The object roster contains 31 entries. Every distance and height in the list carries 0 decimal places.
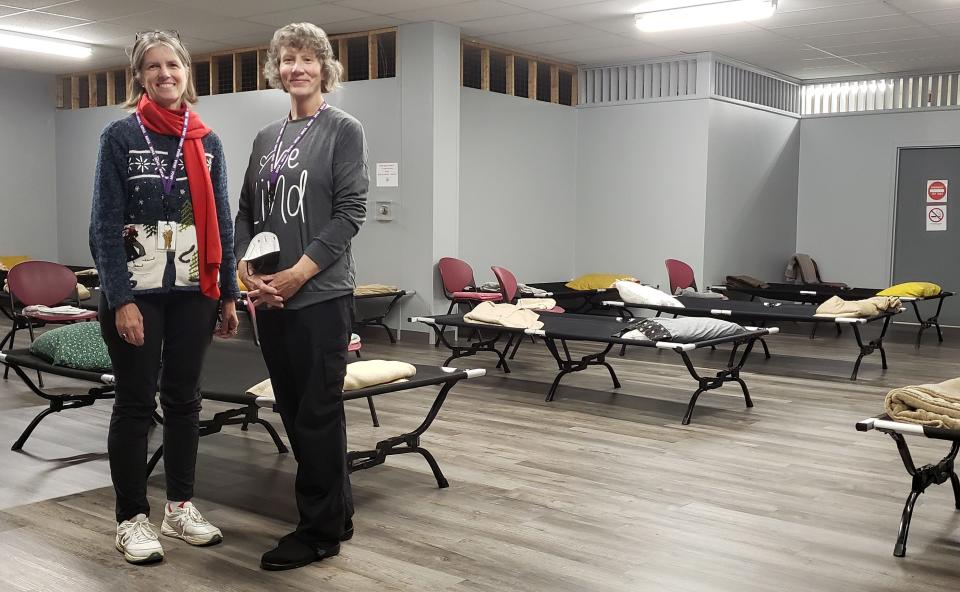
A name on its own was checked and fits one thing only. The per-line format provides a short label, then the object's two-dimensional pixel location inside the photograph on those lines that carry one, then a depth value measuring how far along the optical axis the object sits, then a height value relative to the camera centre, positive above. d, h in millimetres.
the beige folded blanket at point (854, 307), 6617 -622
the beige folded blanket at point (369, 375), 3564 -626
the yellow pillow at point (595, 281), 9367 -639
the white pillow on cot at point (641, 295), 7297 -603
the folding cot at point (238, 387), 3598 -683
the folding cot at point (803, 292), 9414 -731
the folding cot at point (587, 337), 5305 -714
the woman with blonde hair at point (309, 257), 2725 -120
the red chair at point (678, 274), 8836 -523
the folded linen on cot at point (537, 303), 7215 -671
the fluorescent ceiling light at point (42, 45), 8992 +1697
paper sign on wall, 8398 +389
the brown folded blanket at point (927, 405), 3008 -608
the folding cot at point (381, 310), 8062 -834
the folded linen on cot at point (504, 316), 6016 -650
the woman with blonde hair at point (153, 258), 2697 -129
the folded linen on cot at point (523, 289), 8375 -656
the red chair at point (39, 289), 6496 -551
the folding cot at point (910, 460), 2979 -827
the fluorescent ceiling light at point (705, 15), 7250 +1655
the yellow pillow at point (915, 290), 8520 -630
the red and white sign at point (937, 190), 10312 +357
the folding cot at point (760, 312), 6634 -681
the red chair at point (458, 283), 8055 -590
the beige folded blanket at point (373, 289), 8023 -640
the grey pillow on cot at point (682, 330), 5344 -646
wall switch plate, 8469 +61
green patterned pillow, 4051 -596
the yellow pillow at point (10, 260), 10524 -544
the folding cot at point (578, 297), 9281 -793
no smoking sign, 10352 +55
